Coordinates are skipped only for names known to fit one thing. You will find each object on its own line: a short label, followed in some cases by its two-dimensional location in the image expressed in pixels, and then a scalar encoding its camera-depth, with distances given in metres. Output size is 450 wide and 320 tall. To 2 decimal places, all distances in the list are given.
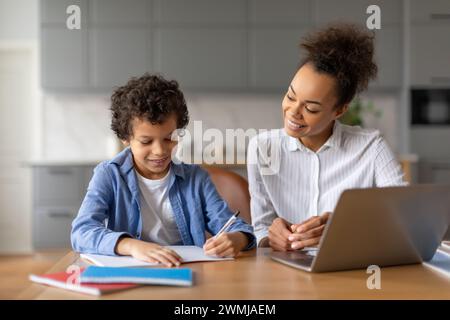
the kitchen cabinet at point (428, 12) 4.43
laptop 1.00
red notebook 0.92
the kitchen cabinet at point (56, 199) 4.27
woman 1.60
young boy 1.47
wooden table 0.92
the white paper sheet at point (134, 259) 1.12
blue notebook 0.96
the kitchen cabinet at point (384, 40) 4.53
